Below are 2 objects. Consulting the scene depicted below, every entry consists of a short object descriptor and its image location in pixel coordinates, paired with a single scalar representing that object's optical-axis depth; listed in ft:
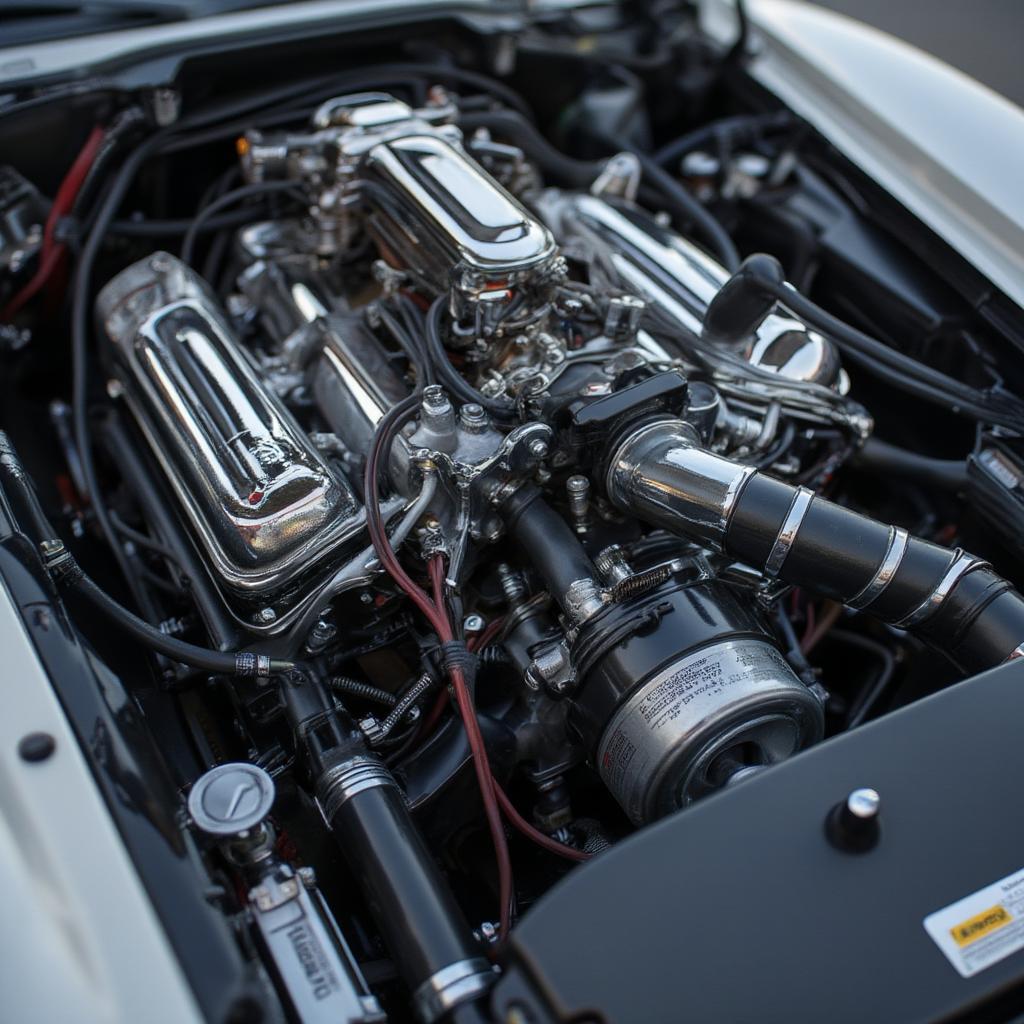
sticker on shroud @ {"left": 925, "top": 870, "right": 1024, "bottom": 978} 3.28
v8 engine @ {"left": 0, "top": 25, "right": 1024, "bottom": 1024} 4.26
